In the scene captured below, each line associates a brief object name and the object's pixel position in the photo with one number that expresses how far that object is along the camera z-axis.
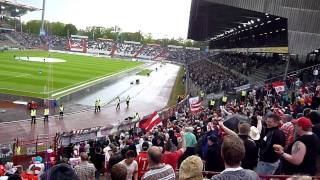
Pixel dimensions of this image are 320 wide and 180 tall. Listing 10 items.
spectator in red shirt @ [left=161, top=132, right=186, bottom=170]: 8.13
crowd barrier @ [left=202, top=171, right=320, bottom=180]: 6.06
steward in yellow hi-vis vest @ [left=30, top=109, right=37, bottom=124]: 27.83
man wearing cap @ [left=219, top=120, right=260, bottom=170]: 7.06
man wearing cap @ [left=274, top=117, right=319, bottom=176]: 6.43
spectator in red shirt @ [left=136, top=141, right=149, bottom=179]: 8.43
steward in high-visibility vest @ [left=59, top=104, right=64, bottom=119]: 30.84
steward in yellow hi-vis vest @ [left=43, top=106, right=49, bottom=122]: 28.88
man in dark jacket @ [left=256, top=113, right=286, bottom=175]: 7.20
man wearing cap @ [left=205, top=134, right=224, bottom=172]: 7.41
